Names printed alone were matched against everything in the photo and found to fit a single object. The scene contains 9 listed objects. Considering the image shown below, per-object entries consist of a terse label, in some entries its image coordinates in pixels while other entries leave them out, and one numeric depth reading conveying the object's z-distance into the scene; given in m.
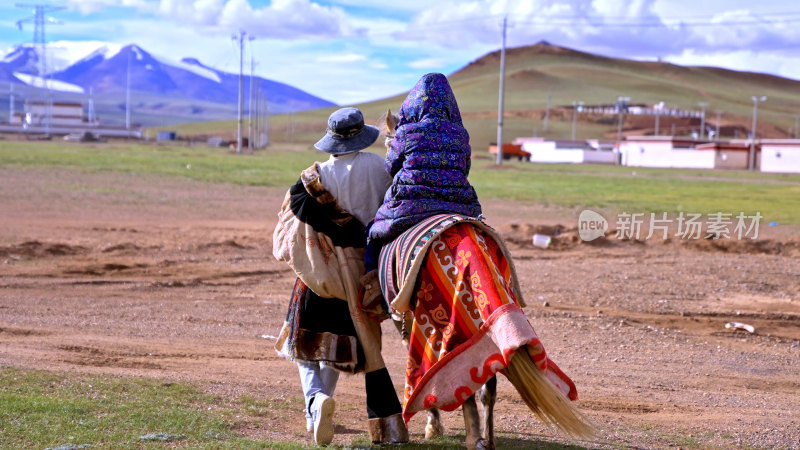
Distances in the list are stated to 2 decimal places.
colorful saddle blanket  4.95
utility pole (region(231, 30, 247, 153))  65.93
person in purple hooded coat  5.38
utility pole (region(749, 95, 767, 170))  73.25
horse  4.91
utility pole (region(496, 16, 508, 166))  50.97
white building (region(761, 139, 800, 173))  67.75
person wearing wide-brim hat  5.69
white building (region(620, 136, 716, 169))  73.18
